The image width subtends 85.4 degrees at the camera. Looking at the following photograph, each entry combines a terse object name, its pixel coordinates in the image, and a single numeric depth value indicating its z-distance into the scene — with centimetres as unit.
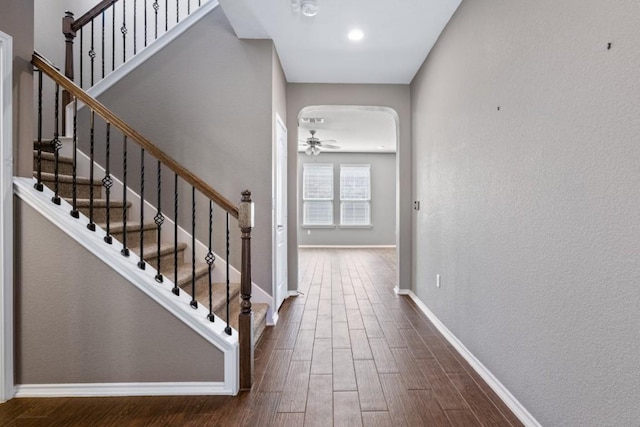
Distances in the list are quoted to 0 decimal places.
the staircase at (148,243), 257
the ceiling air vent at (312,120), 623
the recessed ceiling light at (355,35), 319
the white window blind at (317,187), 996
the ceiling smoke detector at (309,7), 273
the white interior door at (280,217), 356
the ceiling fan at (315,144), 725
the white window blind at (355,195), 998
